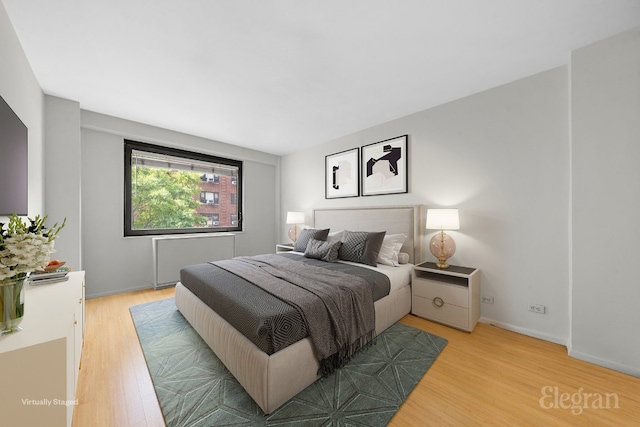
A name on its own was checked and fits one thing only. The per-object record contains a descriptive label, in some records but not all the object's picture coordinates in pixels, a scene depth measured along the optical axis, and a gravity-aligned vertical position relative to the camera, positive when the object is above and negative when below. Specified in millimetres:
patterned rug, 1406 -1206
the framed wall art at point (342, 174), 3879 +646
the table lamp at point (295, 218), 4586 -115
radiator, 3713 -686
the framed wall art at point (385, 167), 3304 +660
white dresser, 953 -680
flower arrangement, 1064 -180
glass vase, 1096 -439
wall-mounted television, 1465 +334
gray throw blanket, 1696 -708
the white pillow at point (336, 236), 3491 -365
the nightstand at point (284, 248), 4428 -682
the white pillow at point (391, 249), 2941 -467
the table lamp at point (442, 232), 2596 -232
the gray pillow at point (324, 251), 3080 -514
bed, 1440 -963
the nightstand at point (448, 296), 2395 -890
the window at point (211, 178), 4504 +660
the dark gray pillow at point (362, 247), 2883 -444
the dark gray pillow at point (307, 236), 3617 -377
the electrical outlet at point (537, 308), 2301 -939
